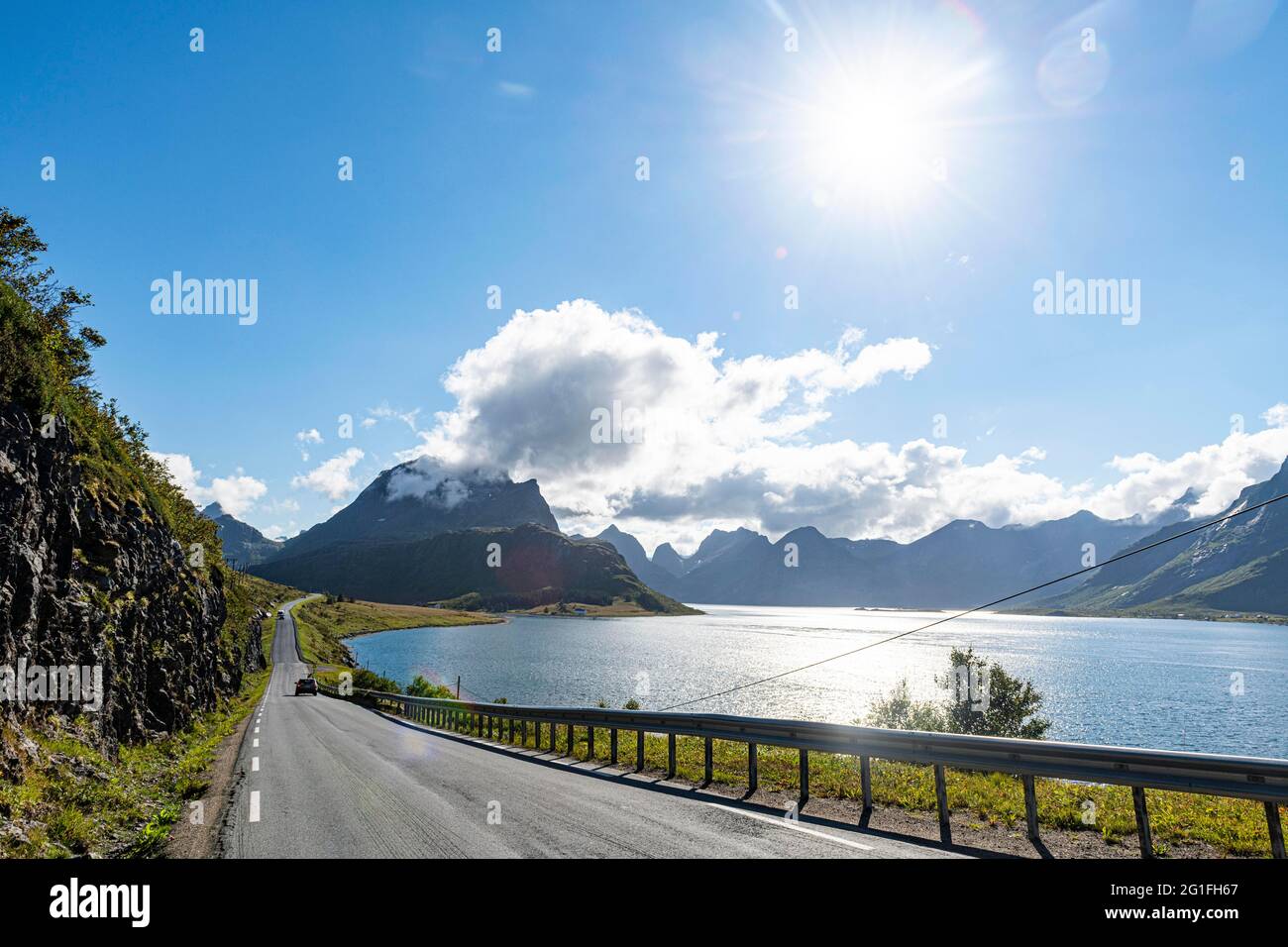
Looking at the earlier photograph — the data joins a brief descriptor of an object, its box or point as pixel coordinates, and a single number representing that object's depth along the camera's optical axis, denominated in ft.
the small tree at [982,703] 111.14
